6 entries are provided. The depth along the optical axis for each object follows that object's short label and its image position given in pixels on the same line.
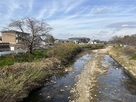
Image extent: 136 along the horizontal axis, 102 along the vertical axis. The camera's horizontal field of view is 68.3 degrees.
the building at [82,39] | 86.17
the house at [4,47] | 25.02
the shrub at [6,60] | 12.91
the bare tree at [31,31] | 20.43
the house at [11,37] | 29.65
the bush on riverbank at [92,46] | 55.12
